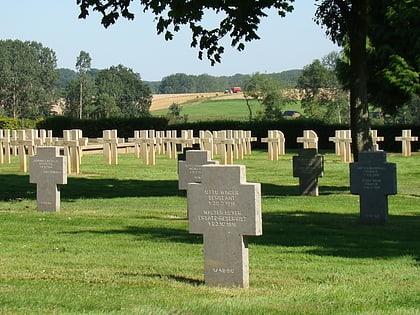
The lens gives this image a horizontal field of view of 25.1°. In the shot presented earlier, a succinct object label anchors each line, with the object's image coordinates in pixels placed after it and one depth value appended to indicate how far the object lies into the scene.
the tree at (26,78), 113.19
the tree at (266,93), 77.81
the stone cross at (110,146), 37.06
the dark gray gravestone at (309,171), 23.62
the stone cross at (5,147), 35.31
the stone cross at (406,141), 43.59
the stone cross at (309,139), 39.50
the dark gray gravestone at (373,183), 16.83
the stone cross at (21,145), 31.93
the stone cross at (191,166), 17.44
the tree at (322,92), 85.10
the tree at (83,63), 113.56
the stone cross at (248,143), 45.97
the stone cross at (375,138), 42.96
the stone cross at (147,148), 37.59
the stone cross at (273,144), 40.88
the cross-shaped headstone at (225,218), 9.42
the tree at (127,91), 113.81
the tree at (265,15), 22.78
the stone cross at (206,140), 38.31
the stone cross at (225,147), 38.22
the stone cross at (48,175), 18.16
